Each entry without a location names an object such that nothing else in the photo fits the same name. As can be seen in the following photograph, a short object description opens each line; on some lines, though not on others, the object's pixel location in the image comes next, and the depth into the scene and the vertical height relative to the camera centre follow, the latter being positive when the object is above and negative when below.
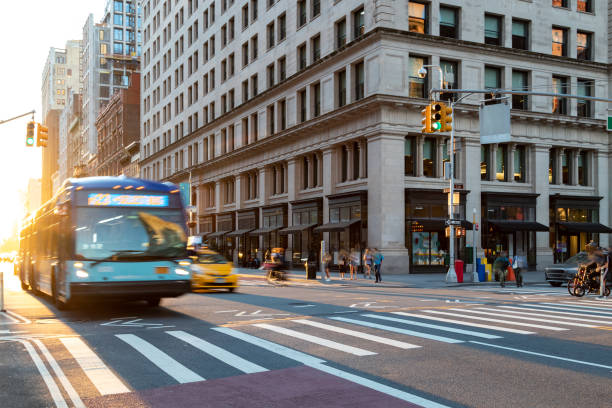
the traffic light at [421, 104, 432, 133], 22.45 +4.04
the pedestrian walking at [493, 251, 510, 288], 28.06 -1.59
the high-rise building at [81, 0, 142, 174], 126.75 +36.82
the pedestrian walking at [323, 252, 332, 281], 32.81 -1.62
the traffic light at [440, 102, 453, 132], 22.42 +4.10
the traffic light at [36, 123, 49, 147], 25.62 +3.92
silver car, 27.26 -1.85
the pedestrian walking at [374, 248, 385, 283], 30.50 -1.71
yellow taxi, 23.39 -1.66
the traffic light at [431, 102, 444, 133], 22.25 +4.08
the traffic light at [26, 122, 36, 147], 25.29 +3.95
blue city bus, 14.19 -0.27
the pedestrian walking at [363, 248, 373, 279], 34.38 -1.74
